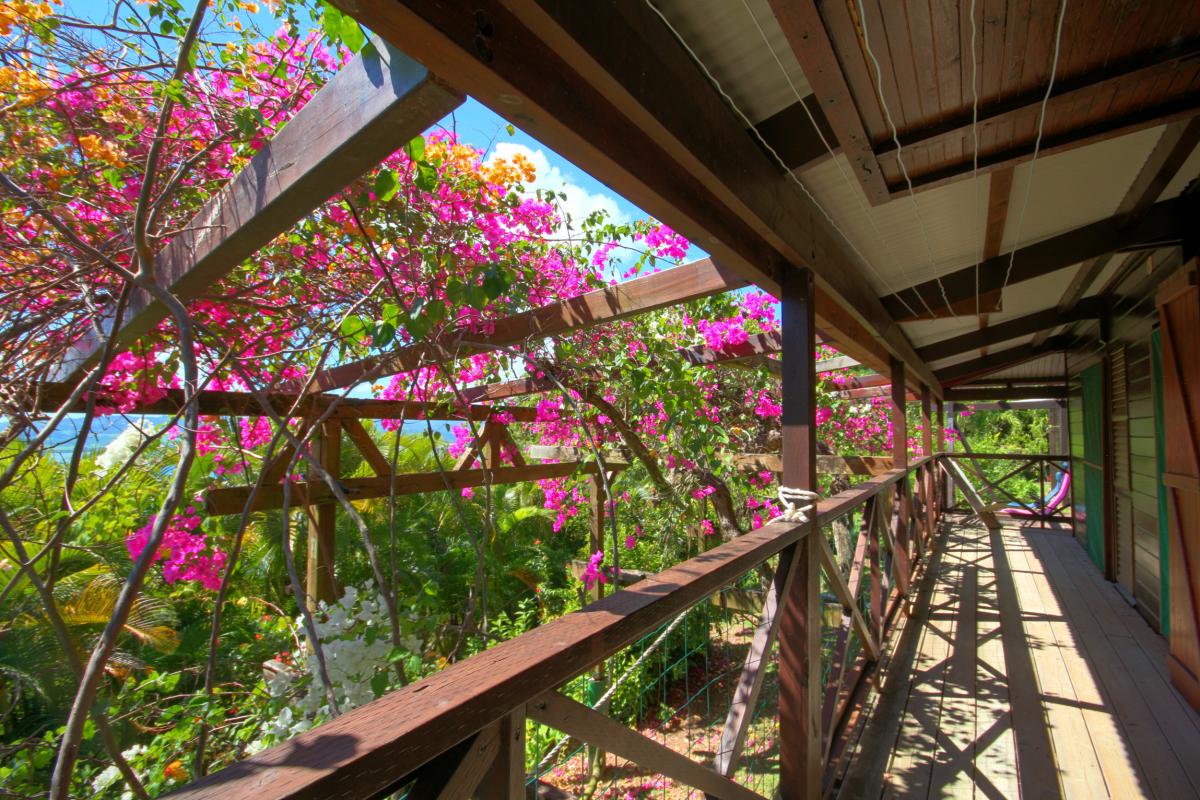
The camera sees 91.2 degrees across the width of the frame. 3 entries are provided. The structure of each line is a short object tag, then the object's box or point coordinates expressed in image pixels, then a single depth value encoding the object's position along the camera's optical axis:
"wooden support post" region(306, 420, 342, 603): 2.95
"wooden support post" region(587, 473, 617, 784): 4.34
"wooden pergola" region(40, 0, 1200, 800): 0.76
